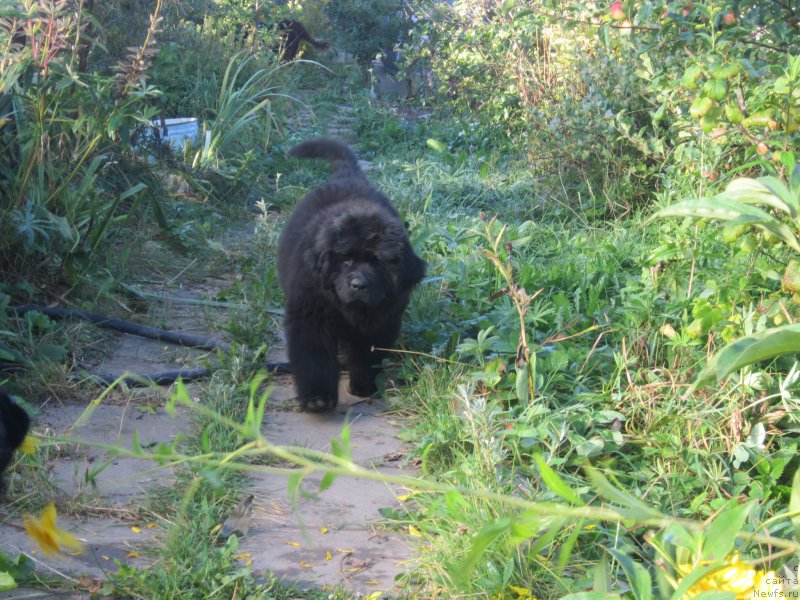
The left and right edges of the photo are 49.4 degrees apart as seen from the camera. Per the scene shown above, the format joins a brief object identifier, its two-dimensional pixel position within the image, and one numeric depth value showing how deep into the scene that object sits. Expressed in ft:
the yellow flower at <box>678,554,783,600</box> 3.59
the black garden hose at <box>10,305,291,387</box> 12.41
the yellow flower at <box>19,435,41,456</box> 6.24
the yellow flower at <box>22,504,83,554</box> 4.52
